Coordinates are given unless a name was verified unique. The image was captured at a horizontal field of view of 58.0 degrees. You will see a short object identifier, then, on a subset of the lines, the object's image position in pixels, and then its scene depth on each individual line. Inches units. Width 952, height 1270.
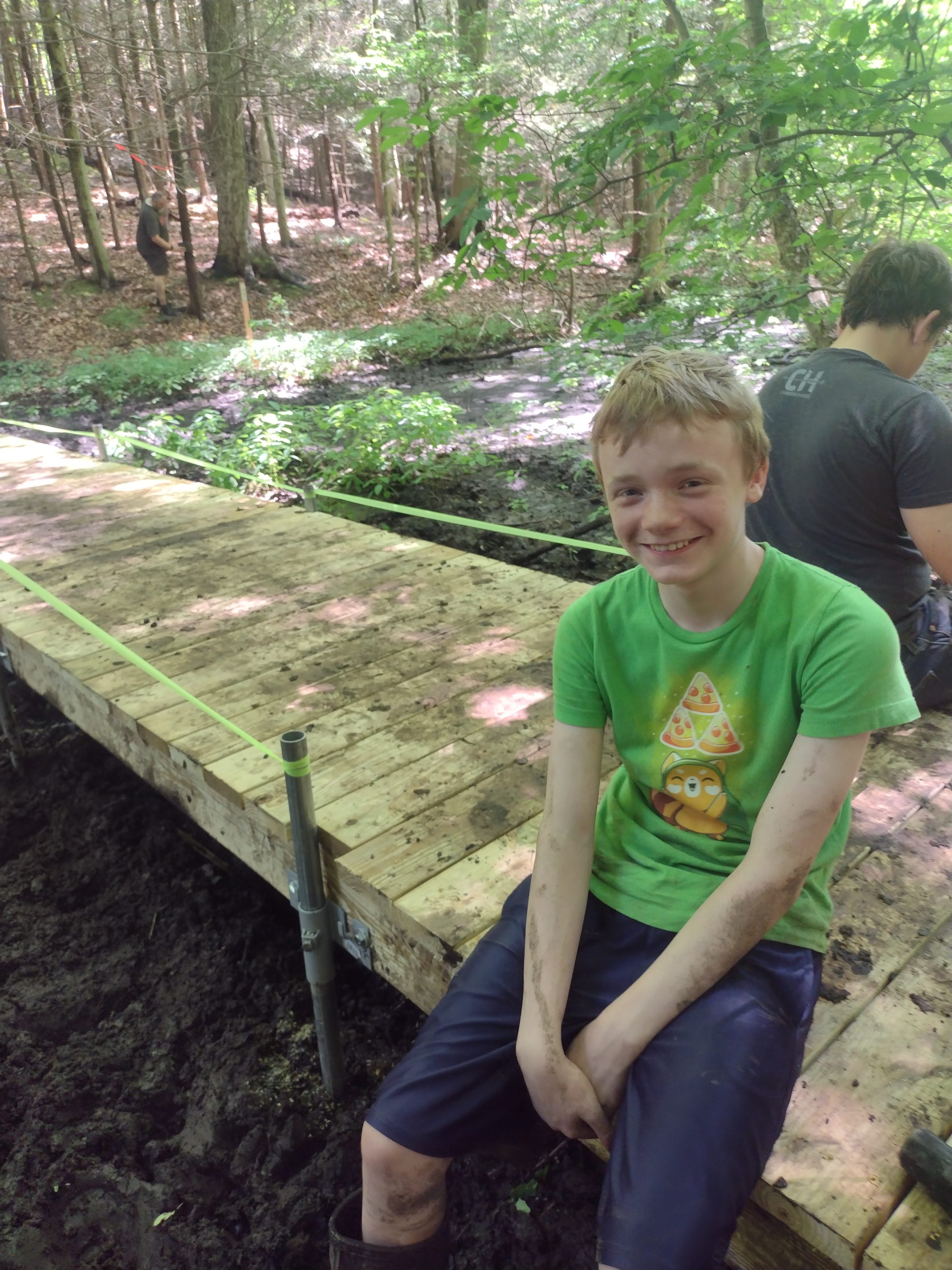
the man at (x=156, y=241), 585.3
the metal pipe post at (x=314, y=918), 85.1
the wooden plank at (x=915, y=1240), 51.4
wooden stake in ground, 481.7
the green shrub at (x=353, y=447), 278.7
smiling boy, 51.8
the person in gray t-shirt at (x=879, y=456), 91.2
